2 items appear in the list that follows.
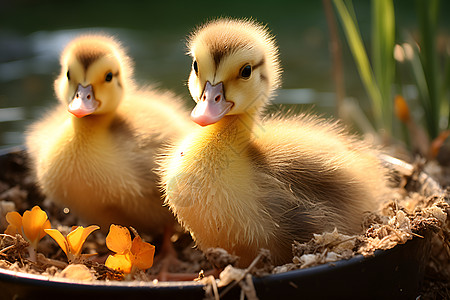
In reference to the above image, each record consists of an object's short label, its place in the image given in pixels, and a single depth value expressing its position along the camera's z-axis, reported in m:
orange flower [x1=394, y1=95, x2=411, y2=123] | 0.99
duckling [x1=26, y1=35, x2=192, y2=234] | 0.87
